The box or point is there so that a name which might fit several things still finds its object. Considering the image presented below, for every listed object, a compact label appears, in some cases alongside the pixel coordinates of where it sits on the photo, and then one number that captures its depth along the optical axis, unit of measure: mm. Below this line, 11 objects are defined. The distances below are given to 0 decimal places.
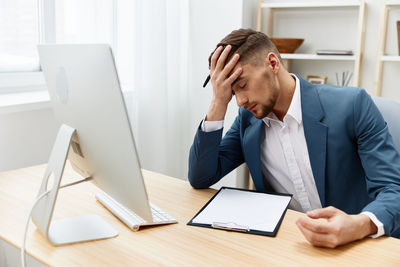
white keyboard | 1111
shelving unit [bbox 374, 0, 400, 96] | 2437
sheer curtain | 2447
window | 2064
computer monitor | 846
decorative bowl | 2746
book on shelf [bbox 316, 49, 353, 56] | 2607
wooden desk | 937
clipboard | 1087
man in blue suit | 1312
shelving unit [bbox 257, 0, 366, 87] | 2574
